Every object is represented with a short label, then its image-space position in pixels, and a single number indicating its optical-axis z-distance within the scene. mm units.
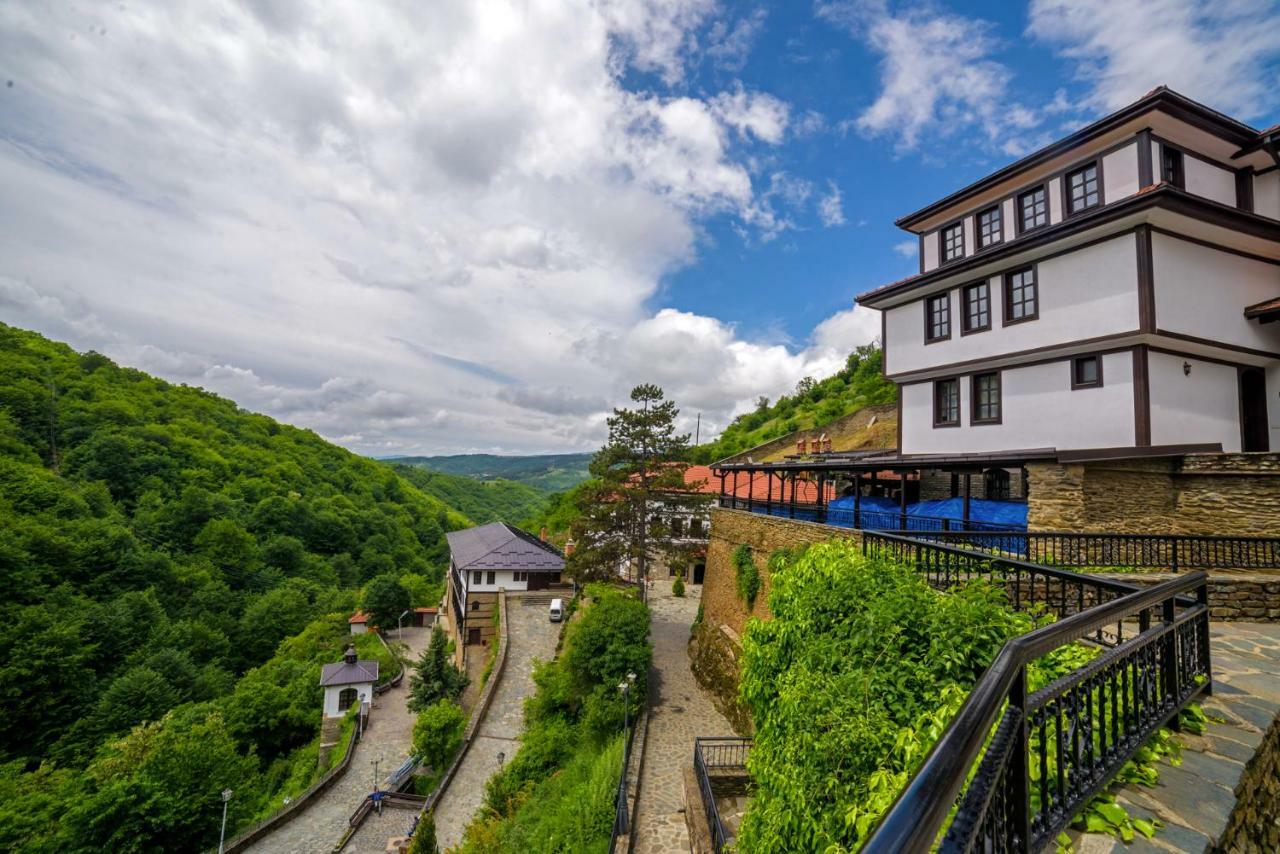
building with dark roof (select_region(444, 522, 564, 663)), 32406
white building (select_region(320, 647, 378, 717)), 30156
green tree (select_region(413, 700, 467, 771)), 21062
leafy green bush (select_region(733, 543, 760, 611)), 15839
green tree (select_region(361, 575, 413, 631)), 47562
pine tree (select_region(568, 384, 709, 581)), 23781
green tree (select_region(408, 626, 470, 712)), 25734
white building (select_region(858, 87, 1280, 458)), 11117
